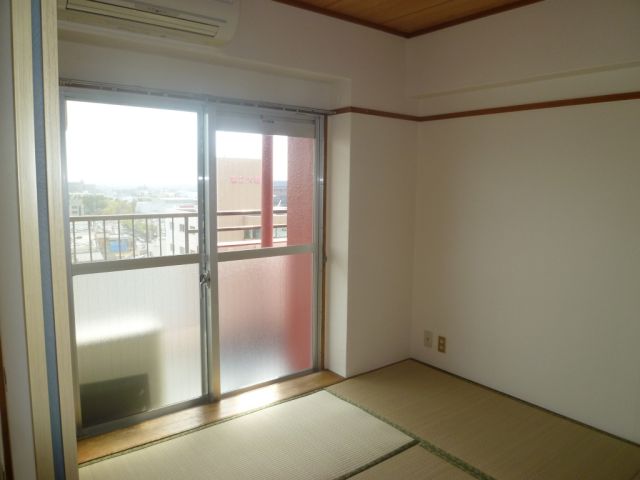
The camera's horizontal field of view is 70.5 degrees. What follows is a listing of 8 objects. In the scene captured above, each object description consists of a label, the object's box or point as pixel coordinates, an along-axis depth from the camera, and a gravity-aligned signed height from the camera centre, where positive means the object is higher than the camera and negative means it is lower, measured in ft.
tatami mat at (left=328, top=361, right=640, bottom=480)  7.98 -4.54
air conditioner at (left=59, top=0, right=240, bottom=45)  6.86 +2.95
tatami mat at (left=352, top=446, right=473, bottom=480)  7.64 -4.60
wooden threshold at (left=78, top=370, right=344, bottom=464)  8.41 -4.51
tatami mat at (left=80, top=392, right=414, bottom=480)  7.67 -4.55
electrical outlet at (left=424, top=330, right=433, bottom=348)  12.33 -3.70
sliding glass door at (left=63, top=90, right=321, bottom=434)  8.54 -1.00
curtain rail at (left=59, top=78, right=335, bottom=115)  7.94 +2.10
